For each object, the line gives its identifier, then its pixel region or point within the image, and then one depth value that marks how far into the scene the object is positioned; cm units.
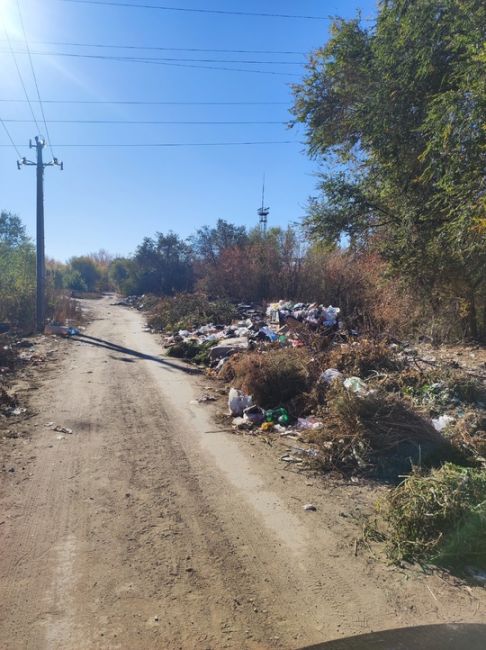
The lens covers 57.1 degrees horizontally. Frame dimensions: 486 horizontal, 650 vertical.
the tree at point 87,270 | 5362
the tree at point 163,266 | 3797
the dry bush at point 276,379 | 712
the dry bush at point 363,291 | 1130
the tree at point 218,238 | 3181
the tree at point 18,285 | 1773
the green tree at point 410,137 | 608
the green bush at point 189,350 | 1219
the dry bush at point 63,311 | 1989
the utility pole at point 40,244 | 1753
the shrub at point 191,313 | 1764
